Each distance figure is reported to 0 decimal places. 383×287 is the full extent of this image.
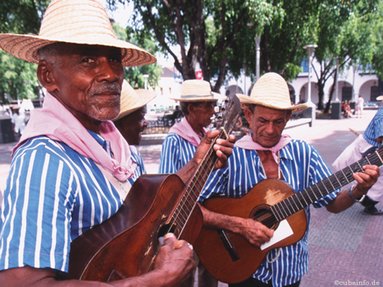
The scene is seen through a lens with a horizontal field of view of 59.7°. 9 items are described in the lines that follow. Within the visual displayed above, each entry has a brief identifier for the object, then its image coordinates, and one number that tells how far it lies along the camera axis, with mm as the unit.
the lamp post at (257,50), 12688
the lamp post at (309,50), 16609
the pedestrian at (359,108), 24584
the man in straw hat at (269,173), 2242
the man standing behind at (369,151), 4719
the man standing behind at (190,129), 3148
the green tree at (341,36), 13406
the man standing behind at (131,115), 3084
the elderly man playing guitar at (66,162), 1025
